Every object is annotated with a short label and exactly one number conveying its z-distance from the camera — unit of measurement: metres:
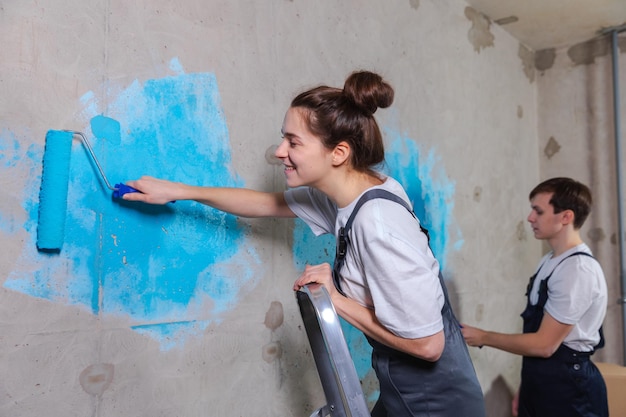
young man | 1.98
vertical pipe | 3.20
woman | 1.18
